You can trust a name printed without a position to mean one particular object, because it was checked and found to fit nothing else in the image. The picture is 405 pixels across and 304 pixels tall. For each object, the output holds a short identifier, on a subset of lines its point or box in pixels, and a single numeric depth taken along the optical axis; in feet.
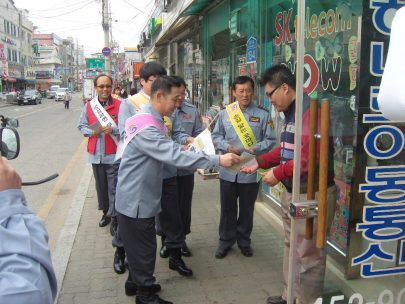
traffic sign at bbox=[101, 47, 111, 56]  70.54
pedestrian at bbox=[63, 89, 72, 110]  92.12
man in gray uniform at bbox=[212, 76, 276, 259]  12.46
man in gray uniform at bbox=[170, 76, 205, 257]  13.17
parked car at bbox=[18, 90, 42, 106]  111.45
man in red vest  14.82
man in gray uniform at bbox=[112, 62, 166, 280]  11.66
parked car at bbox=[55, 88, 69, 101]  145.89
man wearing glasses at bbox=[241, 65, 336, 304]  7.24
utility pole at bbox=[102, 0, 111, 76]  73.56
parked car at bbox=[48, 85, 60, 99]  175.63
